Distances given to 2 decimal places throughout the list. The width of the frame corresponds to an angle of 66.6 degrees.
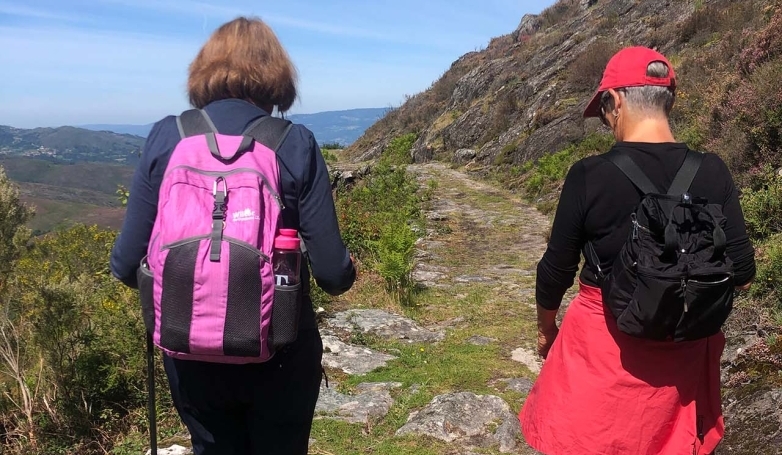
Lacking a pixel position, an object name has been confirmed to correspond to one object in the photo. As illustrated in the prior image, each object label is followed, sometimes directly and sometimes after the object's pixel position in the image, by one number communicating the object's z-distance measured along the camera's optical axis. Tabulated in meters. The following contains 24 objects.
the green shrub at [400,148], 22.07
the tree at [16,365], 4.11
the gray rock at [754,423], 2.68
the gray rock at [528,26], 32.78
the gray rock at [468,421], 3.49
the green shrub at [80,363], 4.04
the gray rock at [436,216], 10.64
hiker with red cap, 1.72
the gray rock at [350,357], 4.71
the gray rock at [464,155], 19.39
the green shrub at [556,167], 12.10
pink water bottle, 1.65
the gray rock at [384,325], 5.45
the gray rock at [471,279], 7.12
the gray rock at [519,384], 4.22
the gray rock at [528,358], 4.67
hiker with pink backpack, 1.59
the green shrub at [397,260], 6.27
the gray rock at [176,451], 3.41
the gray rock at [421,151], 23.12
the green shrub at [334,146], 33.93
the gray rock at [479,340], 5.19
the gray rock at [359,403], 3.86
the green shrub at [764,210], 5.26
